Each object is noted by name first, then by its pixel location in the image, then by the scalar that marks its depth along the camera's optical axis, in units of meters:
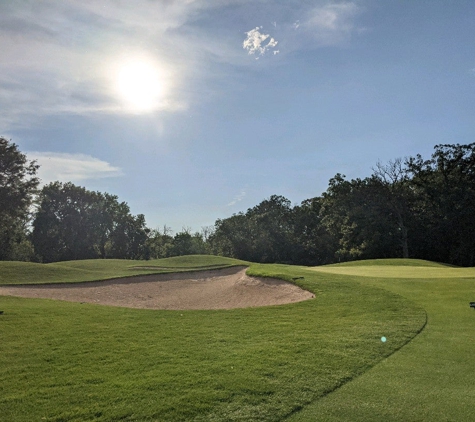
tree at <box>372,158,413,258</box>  44.34
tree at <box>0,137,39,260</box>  44.06
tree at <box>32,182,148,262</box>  57.38
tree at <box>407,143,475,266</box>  42.25
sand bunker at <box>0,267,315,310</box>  14.52
